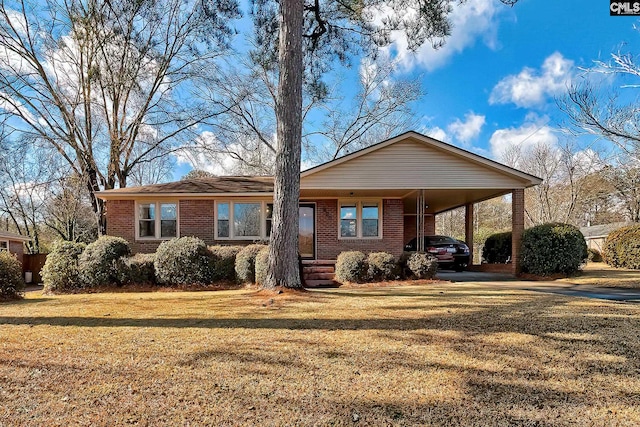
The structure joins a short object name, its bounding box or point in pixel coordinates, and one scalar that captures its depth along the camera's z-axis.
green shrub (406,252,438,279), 10.70
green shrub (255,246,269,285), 9.70
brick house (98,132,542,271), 11.76
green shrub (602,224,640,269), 12.89
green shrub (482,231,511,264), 14.74
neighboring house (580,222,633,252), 20.67
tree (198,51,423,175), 22.17
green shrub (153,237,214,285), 10.41
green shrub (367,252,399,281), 10.59
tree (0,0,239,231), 14.33
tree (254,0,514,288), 7.57
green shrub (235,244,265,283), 10.35
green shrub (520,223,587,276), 10.98
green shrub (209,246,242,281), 10.71
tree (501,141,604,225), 23.92
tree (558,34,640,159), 12.27
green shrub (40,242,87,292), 10.33
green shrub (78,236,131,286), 10.30
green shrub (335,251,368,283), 10.55
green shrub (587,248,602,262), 19.52
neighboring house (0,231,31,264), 21.07
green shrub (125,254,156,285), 10.47
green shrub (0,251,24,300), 7.43
